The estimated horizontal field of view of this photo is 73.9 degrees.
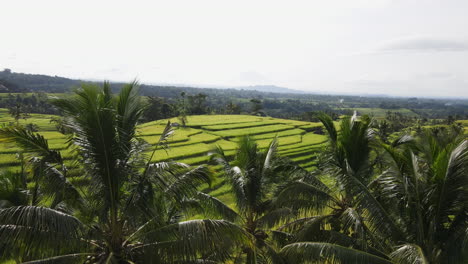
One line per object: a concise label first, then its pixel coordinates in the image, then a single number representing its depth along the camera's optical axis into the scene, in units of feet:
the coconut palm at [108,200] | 18.56
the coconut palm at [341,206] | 22.36
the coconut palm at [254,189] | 29.50
